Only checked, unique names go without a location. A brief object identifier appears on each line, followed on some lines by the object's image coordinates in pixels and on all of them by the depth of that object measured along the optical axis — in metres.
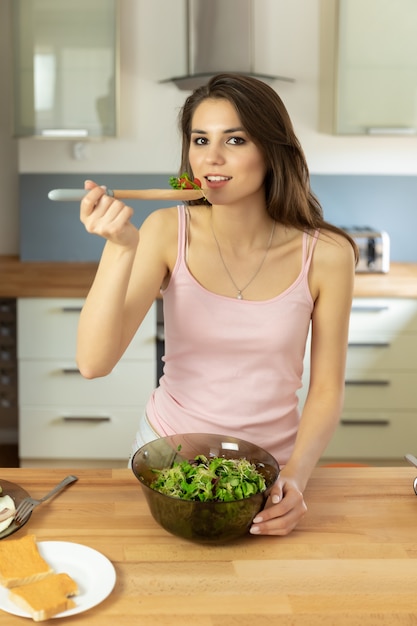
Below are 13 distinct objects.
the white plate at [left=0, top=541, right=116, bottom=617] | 1.04
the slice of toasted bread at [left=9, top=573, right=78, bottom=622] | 1.01
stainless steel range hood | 3.45
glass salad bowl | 1.17
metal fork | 1.26
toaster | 3.46
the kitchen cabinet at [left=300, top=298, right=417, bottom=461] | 3.27
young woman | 1.60
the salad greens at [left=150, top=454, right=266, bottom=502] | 1.19
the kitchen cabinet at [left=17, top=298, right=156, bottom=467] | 3.24
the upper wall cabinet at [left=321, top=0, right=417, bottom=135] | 3.34
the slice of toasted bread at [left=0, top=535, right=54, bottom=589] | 1.07
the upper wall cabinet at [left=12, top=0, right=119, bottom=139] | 3.33
